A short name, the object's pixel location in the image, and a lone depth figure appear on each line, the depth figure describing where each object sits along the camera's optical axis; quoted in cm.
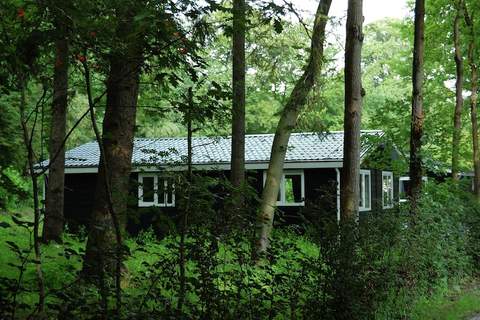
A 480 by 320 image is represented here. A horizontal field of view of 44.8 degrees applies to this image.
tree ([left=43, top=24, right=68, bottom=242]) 1258
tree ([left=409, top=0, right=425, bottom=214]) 1256
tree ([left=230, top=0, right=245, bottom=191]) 1224
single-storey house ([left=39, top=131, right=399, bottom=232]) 2042
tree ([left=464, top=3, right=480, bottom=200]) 1744
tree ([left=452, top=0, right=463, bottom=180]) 1728
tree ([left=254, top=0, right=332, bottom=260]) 1173
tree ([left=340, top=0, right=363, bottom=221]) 876
